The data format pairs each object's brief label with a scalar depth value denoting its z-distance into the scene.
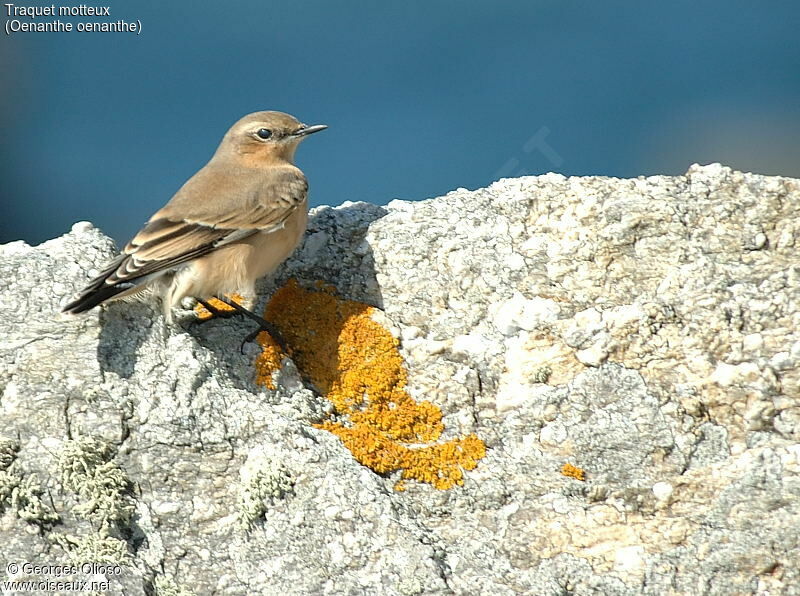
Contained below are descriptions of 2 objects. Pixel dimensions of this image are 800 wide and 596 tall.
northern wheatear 10.02
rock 7.70
